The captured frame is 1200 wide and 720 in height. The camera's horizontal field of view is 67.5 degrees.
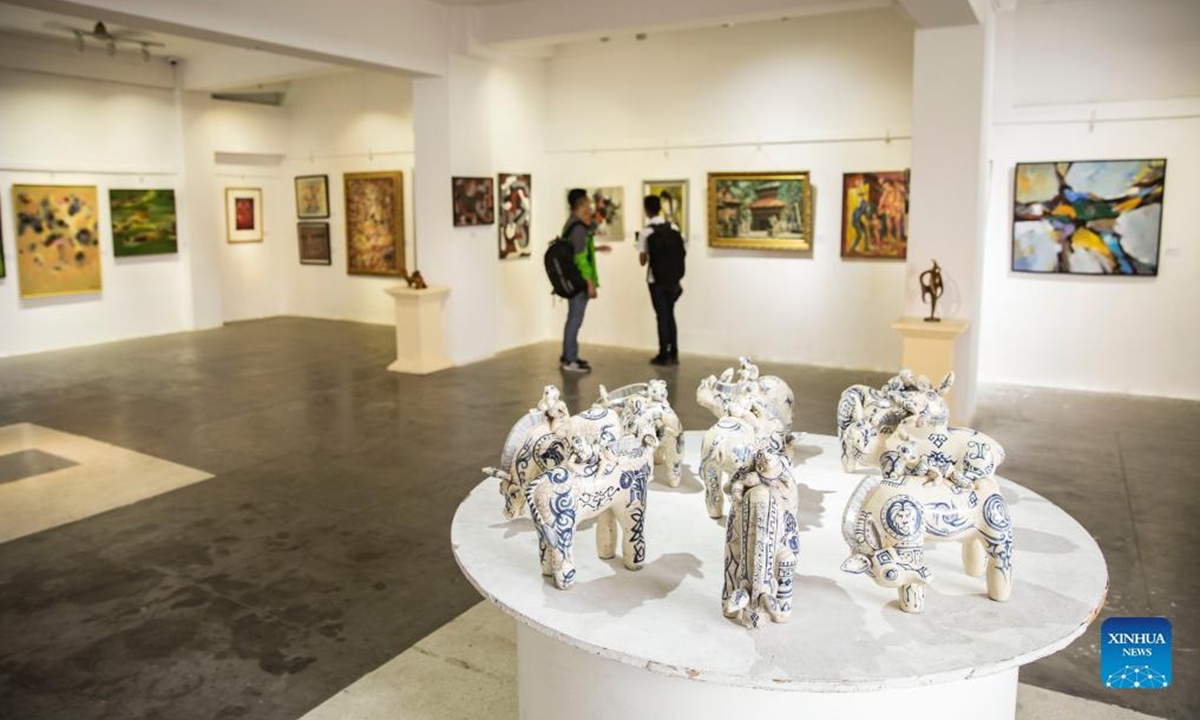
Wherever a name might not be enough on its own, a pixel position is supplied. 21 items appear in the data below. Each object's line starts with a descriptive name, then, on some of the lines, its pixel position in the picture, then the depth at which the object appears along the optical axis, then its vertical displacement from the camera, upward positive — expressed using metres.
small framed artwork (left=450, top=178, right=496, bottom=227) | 9.91 +0.48
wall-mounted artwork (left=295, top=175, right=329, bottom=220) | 14.04 +0.74
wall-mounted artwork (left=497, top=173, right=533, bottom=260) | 11.15 +0.37
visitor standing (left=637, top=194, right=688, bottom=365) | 9.85 -0.18
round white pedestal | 1.97 -0.90
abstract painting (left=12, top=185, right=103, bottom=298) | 11.37 +0.08
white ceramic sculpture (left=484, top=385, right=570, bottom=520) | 2.71 -0.63
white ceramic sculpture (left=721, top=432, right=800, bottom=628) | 2.08 -0.70
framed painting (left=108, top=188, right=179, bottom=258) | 12.43 +0.33
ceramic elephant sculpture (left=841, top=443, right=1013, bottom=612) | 2.14 -0.68
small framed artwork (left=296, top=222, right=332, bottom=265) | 14.20 +0.02
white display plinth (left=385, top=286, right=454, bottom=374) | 9.70 -0.92
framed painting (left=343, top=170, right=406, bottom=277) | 13.15 +0.31
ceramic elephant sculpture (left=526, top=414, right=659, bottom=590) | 2.32 -0.67
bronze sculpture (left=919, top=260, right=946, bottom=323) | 7.18 -0.38
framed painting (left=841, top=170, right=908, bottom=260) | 9.48 +0.28
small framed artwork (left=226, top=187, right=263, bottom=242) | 14.04 +0.47
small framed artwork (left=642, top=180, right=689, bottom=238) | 10.77 +0.49
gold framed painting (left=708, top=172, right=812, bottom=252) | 10.02 +0.36
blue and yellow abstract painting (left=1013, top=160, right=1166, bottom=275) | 8.37 +0.23
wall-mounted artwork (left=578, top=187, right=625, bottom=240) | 11.27 +0.39
